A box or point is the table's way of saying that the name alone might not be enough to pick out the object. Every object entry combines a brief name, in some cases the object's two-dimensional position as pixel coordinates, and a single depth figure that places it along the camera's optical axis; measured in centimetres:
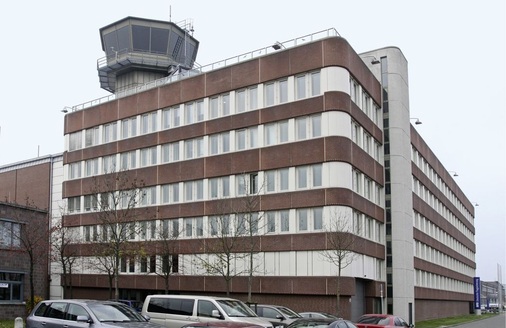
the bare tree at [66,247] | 4888
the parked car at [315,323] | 1961
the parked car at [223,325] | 1610
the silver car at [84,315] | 1734
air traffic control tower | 6141
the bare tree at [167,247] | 4693
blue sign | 9738
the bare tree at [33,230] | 4094
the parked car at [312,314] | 3203
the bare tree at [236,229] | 4234
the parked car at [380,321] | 2852
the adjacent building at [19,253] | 3997
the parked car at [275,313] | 2744
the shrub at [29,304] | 3800
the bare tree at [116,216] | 4084
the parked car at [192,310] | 2188
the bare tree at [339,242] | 3816
